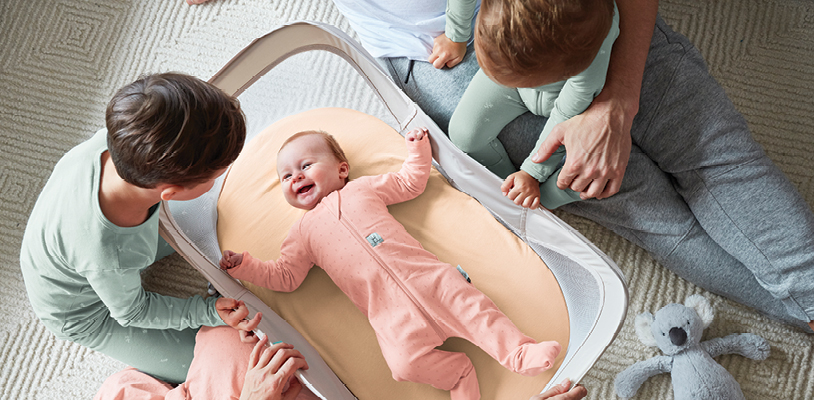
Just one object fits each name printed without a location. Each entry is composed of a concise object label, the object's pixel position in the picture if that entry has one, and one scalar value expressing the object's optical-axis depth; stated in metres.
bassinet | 0.89
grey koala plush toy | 0.99
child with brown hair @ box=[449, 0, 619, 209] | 0.64
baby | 0.92
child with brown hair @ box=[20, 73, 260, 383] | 0.68
